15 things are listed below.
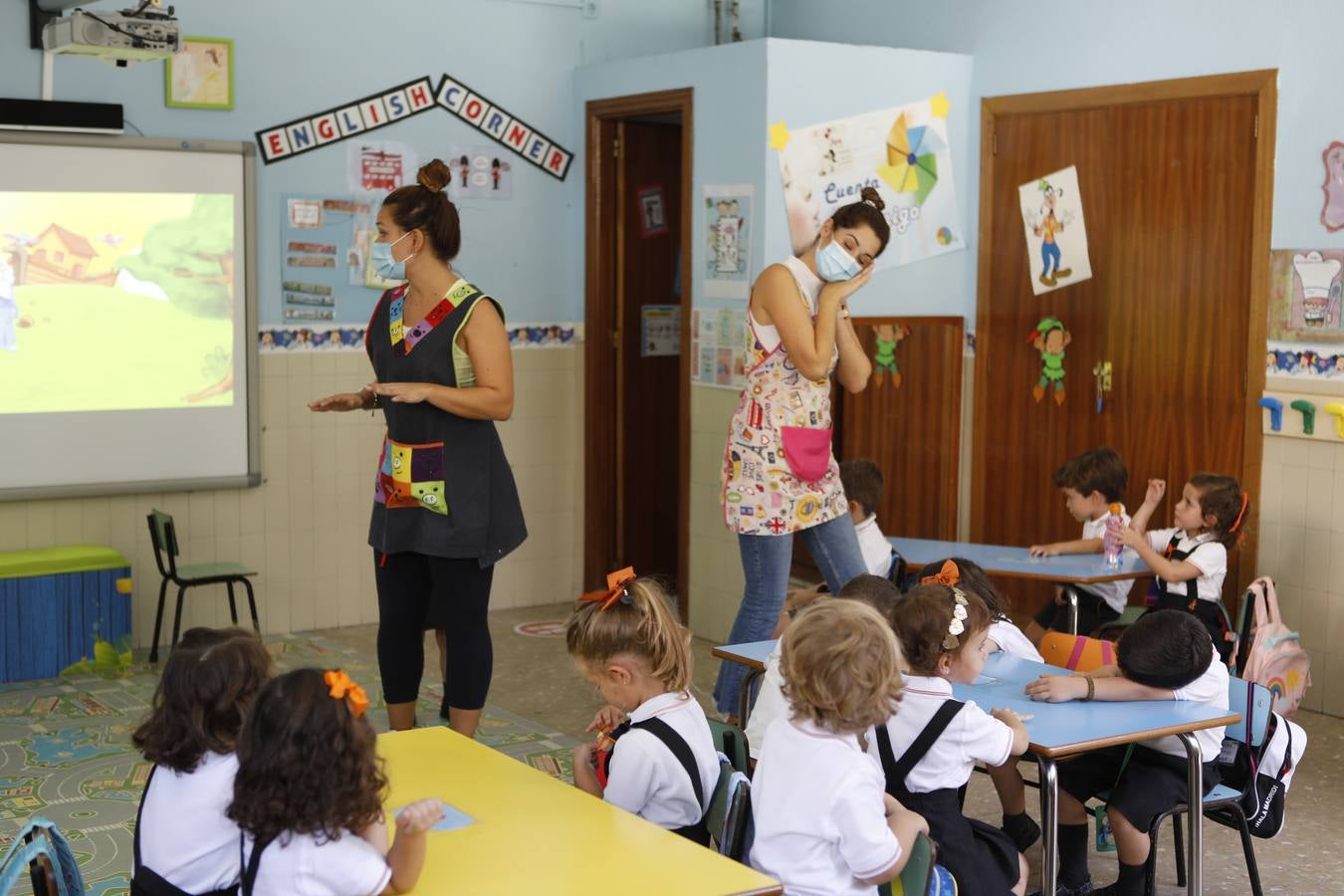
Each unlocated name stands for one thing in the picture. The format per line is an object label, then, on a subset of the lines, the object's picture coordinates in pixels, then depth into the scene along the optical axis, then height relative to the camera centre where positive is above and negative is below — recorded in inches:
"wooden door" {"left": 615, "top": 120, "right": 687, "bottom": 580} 276.4 -6.0
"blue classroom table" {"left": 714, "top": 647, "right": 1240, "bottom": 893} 114.4 -28.7
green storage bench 219.3 -39.3
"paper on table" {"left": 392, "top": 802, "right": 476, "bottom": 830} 91.7 -28.4
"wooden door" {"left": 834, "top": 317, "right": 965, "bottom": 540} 247.6 -14.8
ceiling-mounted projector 203.5 +36.8
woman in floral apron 173.2 -10.7
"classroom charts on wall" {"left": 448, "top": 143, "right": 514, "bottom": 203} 260.2 +25.1
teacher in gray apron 149.5 -12.2
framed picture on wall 234.2 +36.4
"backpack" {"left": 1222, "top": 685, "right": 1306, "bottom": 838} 132.3 -36.2
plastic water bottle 184.9 -24.1
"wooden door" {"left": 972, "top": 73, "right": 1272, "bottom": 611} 212.7 +4.7
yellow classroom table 81.6 -28.2
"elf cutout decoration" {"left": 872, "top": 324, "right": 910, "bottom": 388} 248.4 -2.9
